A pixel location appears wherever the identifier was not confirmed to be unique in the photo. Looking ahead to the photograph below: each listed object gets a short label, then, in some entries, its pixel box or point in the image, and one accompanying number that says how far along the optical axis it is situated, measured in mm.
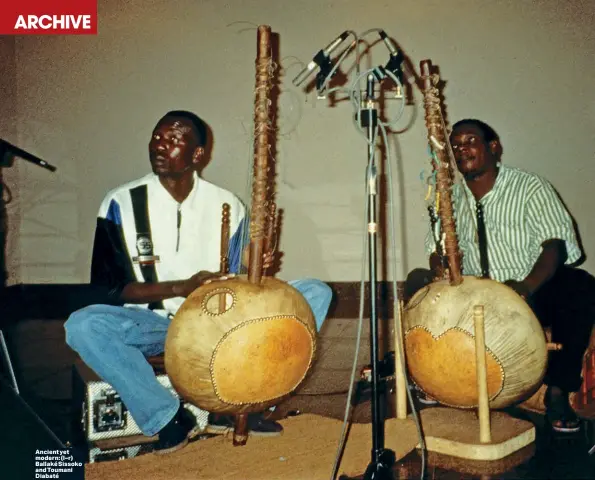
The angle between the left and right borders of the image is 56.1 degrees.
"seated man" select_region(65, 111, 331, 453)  2514
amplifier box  2666
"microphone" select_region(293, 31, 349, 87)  2056
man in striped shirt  2758
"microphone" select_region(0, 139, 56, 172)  3154
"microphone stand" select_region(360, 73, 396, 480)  2004
